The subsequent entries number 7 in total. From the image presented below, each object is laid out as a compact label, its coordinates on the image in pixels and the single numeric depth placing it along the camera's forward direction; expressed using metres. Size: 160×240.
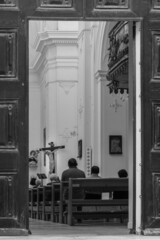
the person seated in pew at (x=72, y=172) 16.98
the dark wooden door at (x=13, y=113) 9.80
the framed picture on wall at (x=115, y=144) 21.75
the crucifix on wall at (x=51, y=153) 29.50
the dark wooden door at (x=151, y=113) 9.95
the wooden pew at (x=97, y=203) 14.64
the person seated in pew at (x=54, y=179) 22.31
